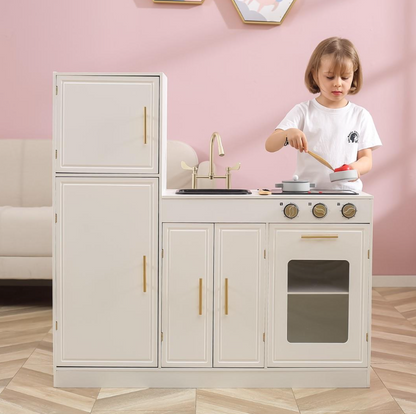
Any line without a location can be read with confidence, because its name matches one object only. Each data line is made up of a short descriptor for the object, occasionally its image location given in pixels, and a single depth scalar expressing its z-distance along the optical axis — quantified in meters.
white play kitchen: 2.01
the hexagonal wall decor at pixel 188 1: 3.48
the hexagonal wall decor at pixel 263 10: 3.49
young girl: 2.20
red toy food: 2.09
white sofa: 3.02
